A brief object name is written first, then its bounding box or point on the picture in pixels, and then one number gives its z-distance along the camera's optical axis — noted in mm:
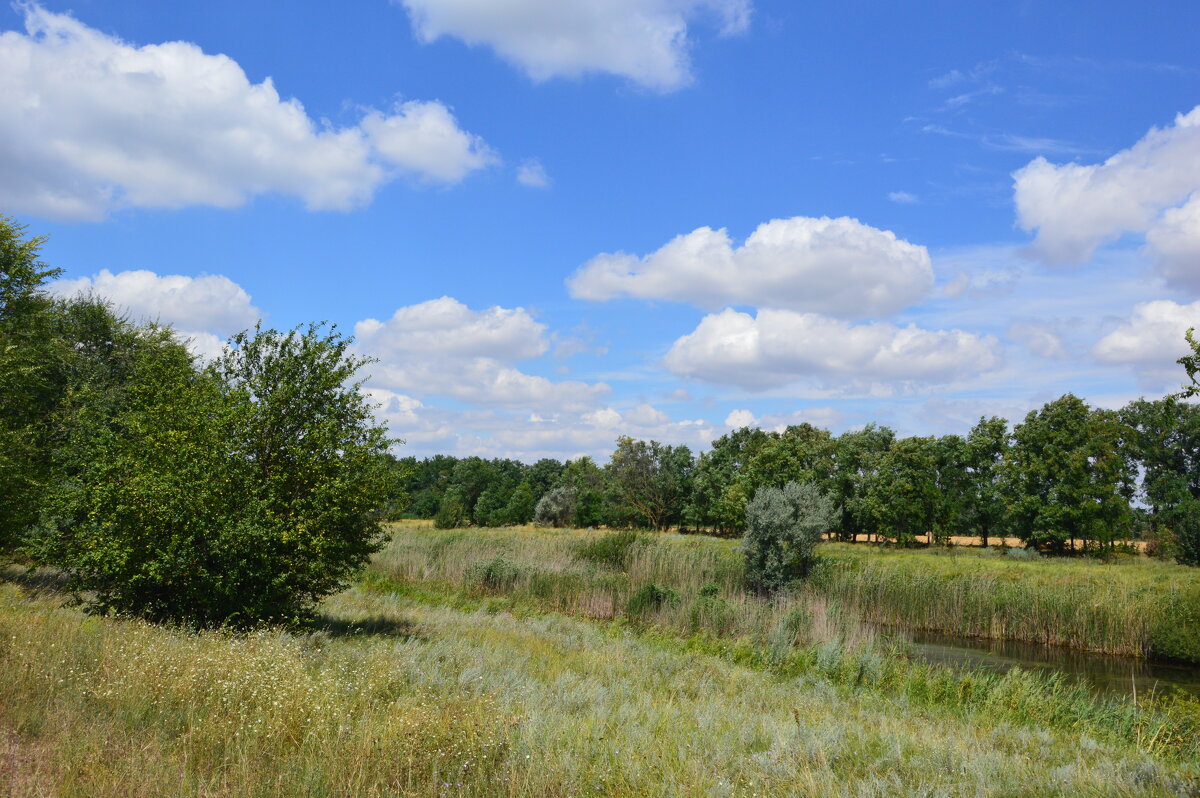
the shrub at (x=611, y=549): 24234
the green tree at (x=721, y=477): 56678
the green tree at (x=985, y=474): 45781
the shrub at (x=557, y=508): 76319
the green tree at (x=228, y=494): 10367
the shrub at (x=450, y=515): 70625
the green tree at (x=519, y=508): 79312
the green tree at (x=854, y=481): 48594
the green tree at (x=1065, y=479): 36812
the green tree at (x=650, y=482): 69812
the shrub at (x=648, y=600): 18109
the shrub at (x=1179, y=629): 16500
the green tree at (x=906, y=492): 44625
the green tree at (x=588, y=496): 74000
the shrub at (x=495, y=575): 21766
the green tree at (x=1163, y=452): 57969
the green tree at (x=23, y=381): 16422
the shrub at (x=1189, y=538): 30125
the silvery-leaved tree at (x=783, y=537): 22281
